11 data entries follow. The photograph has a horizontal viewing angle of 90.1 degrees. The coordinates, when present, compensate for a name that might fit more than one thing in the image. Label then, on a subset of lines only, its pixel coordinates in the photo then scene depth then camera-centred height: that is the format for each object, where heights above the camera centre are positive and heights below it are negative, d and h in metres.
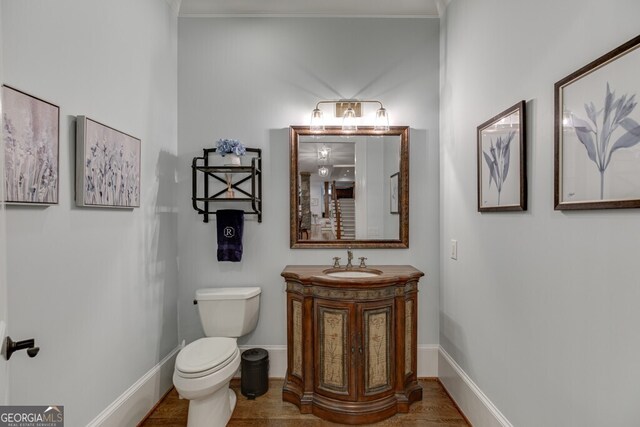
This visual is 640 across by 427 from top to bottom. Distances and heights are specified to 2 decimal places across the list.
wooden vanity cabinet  1.95 -0.83
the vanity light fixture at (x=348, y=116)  2.42 +0.75
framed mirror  2.49 +0.21
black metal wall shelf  2.37 +0.24
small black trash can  2.24 -1.14
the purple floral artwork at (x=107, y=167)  1.52 +0.26
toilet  1.75 -0.83
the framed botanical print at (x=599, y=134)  0.96 +0.27
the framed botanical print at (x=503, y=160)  1.46 +0.28
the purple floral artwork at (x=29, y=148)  1.16 +0.26
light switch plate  2.20 -0.24
